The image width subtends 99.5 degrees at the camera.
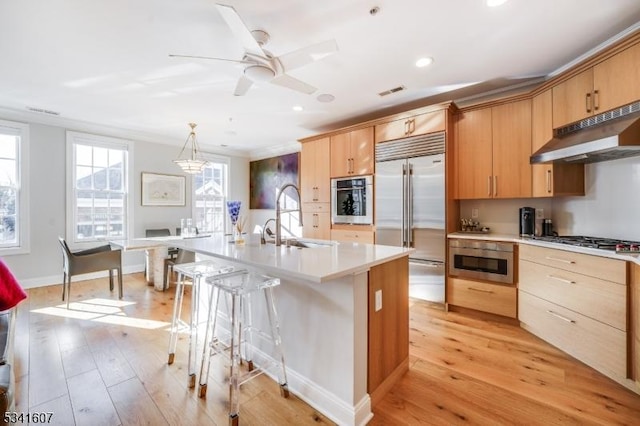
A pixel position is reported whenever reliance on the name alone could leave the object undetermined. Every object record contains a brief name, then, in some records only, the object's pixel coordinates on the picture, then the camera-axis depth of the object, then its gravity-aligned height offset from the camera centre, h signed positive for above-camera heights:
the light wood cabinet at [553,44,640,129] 1.96 +0.99
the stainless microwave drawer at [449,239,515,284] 2.85 -0.54
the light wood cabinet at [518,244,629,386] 1.91 -0.76
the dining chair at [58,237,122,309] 3.42 -0.64
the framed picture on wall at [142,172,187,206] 5.23 +0.47
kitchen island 1.52 -0.69
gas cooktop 2.02 -0.26
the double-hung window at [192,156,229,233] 6.04 +0.39
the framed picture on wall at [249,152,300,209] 5.96 +0.84
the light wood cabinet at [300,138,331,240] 4.45 +0.40
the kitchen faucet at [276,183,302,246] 2.07 -0.09
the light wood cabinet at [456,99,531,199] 2.94 +0.69
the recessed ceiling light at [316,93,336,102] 3.36 +1.45
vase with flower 2.37 -0.04
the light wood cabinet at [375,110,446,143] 3.25 +1.09
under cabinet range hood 1.91 +0.56
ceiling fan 1.67 +1.10
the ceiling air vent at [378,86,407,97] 3.19 +1.46
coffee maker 3.01 -0.12
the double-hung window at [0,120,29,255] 3.95 +0.38
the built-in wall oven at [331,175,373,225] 3.95 +0.18
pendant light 4.05 +0.73
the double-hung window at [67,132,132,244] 4.50 +0.44
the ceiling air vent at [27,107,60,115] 3.89 +1.50
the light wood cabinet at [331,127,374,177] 3.91 +0.89
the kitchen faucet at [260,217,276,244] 2.34 -0.23
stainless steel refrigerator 3.24 +0.07
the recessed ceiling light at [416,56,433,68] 2.56 +1.44
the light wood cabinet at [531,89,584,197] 2.66 +0.41
